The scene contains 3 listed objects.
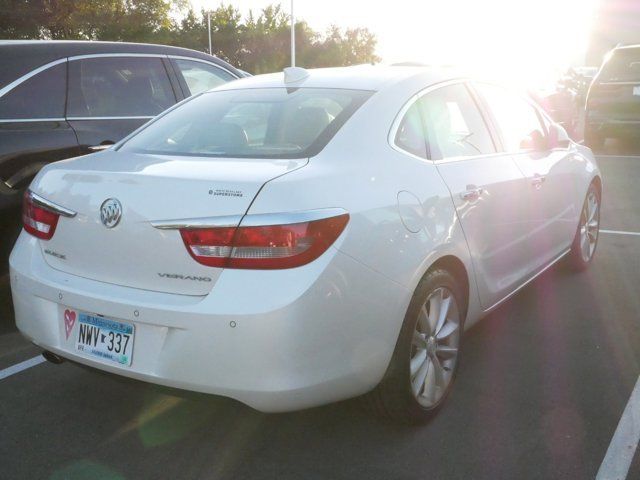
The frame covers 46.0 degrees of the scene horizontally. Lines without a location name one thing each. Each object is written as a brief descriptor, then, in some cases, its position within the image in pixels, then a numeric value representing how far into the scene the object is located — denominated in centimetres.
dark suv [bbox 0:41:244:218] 442
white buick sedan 262
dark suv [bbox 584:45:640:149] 1279
